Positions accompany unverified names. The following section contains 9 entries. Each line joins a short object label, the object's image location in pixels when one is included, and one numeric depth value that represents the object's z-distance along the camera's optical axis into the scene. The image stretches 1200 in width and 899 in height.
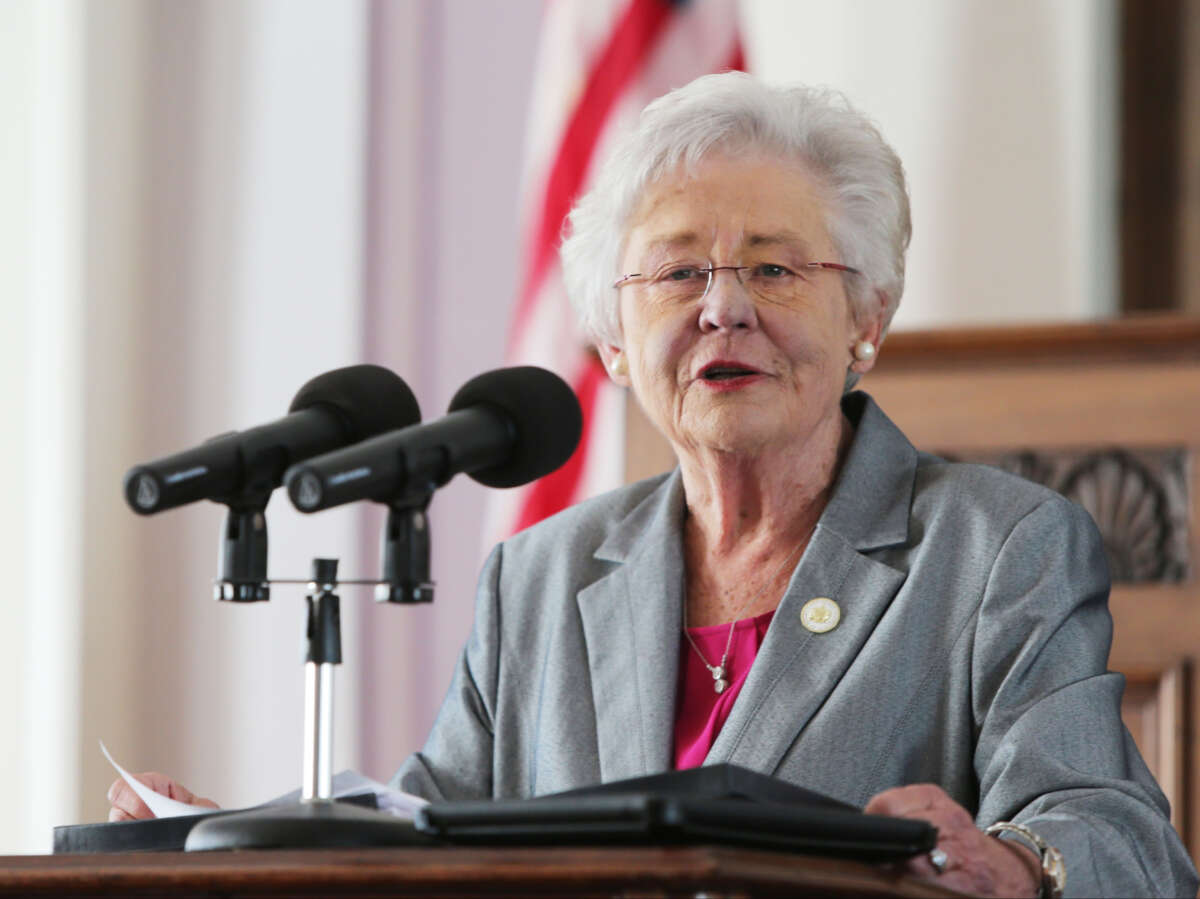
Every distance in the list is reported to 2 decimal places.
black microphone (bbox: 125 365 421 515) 4.82
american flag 5.84
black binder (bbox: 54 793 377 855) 4.90
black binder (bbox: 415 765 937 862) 4.70
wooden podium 4.67
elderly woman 5.04
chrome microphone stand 4.79
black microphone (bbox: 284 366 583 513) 4.79
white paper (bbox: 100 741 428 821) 4.91
